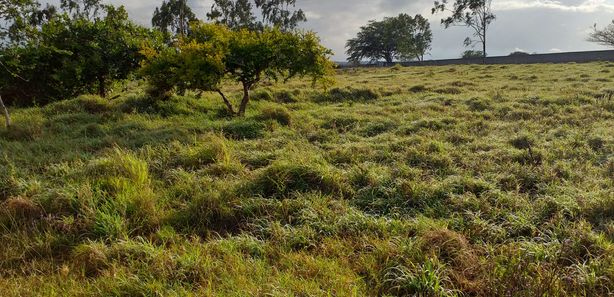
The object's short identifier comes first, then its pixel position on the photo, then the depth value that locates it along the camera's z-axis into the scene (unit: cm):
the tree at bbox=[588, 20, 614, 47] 3903
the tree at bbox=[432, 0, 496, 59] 4306
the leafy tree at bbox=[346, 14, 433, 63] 5640
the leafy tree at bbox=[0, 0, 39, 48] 820
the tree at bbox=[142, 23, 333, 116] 972
